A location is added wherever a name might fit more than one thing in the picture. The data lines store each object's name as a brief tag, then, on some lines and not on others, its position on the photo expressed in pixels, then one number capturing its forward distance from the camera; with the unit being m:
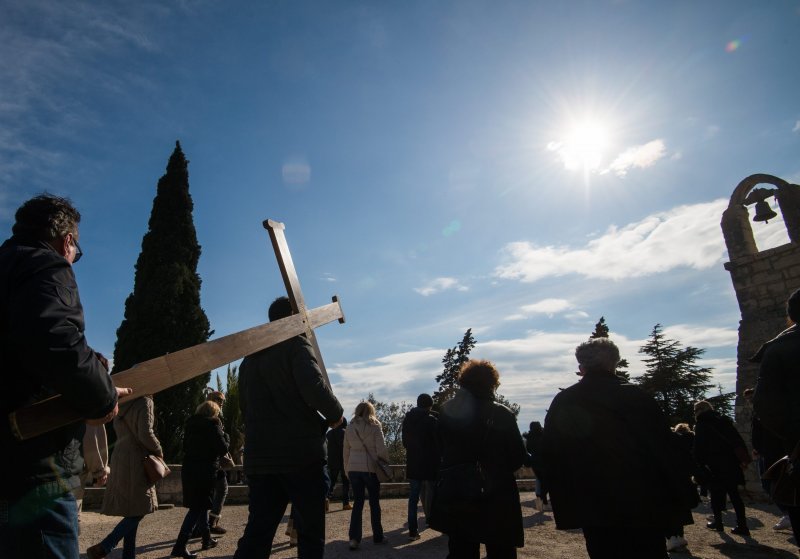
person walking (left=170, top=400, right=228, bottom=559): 5.00
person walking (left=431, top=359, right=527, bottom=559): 3.09
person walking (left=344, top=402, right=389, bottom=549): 5.60
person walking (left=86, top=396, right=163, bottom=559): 4.14
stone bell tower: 9.36
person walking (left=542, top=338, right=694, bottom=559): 2.62
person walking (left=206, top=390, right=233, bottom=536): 6.30
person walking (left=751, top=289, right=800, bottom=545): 2.81
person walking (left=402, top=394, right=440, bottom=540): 6.04
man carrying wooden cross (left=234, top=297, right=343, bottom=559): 2.87
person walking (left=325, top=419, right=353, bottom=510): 8.68
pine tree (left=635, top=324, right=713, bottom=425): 21.12
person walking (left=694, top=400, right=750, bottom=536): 6.10
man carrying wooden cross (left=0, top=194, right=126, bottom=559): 1.54
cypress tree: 13.72
